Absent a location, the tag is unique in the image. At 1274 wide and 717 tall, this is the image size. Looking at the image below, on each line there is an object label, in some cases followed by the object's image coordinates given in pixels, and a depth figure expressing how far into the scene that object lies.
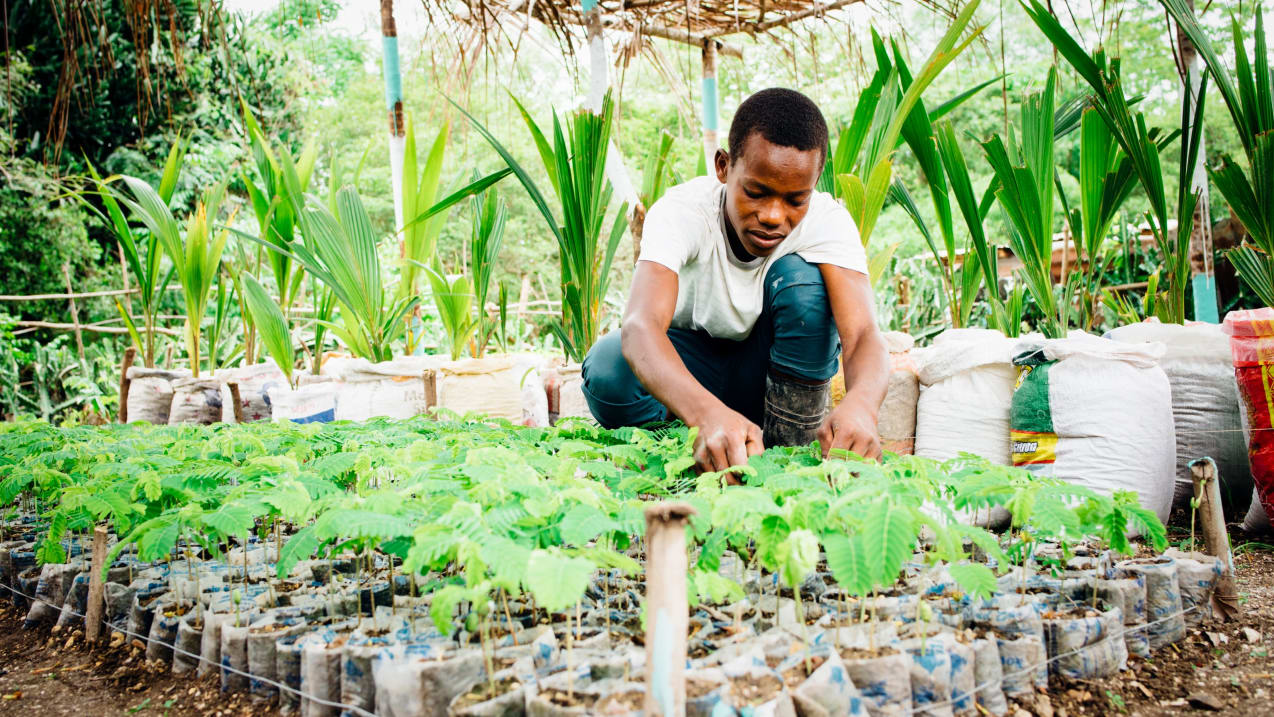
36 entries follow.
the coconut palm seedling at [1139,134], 1.92
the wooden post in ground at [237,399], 3.12
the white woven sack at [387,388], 2.96
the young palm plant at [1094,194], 2.21
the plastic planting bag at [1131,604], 1.15
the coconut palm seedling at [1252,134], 1.76
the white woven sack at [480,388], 2.91
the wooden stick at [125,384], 3.61
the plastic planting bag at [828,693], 0.82
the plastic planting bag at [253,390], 3.36
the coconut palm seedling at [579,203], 2.69
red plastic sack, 1.67
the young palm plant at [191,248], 3.38
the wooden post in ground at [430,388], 2.83
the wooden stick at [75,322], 4.57
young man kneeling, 1.45
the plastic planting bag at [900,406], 2.19
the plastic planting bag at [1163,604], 1.18
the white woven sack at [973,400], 2.02
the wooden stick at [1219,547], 1.26
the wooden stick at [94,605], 1.33
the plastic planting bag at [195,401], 3.47
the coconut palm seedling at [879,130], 2.14
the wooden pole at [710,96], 4.57
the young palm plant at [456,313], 3.22
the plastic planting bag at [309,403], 3.12
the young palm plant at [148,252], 3.38
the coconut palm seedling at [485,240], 3.10
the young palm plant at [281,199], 3.19
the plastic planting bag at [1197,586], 1.24
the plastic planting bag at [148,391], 3.60
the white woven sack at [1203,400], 1.95
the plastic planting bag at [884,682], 0.88
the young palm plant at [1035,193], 2.14
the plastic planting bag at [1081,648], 1.07
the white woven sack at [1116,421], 1.78
